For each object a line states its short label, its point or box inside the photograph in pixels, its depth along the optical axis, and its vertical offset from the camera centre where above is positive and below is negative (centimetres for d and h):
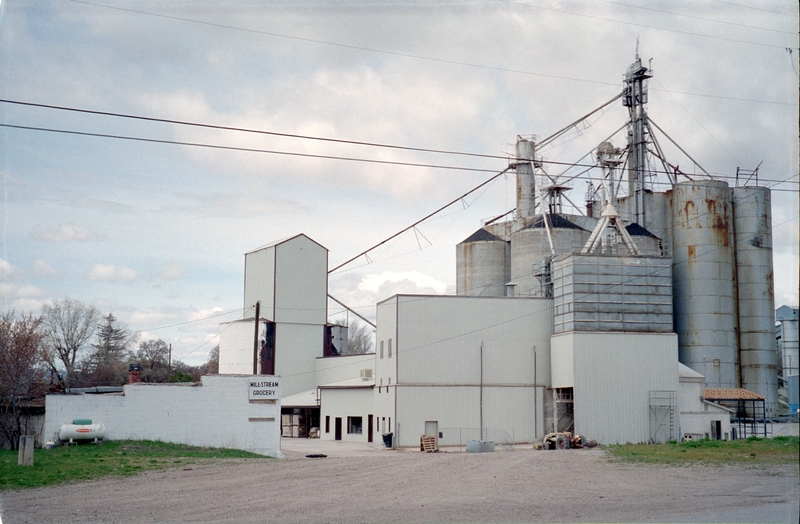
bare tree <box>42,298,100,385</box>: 7500 +375
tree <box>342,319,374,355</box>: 12825 +554
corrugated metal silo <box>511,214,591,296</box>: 5544 +898
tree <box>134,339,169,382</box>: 7891 +145
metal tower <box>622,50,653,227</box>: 6022 +1967
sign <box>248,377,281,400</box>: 3456 -72
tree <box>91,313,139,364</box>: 8952 +320
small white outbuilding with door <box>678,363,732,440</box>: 4600 -221
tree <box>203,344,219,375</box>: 10631 +129
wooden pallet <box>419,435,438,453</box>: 4297 -379
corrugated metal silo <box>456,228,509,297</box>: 5922 +804
